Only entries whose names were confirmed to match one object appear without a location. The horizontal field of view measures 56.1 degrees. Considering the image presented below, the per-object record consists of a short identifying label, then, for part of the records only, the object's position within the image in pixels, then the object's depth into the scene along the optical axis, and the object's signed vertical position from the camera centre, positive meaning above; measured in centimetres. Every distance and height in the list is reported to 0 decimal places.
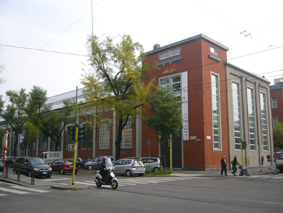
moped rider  1339 -154
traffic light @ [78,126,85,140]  1421 +49
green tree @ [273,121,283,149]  4848 +113
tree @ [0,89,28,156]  4644 +564
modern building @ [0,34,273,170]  2989 +358
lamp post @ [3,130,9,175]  1956 +24
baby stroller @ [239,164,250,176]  2369 -273
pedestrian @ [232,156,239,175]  2389 -207
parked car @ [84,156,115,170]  3012 -269
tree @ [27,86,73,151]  3816 +399
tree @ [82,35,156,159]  2639 +645
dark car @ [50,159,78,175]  2386 -229
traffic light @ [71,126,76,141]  1426 +41
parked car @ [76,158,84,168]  3400 -285
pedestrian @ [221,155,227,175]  2337 -206
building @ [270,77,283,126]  5453 +779
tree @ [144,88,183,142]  2386 +218
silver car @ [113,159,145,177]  2168 -222
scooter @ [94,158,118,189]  1318 -195
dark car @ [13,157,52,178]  1928 -190
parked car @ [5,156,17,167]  3708 -272
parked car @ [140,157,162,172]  2558 -216
